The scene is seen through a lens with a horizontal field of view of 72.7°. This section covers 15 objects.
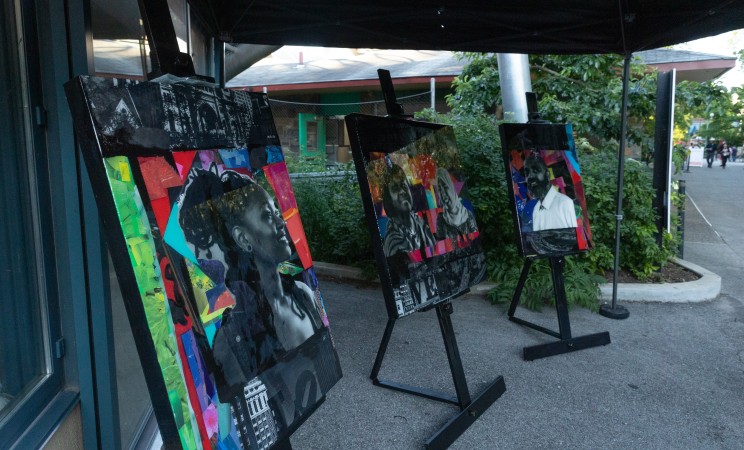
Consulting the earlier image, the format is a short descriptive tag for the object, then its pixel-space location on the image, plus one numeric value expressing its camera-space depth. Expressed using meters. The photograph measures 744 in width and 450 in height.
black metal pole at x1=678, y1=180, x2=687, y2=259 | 6.49
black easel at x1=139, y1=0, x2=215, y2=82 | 1.59
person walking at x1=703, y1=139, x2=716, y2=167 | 35.08
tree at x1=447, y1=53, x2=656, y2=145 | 6.95
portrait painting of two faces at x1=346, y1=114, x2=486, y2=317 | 2.72
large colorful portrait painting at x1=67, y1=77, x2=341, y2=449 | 1.25
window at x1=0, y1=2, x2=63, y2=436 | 1.63
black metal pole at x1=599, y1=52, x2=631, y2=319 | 4.50
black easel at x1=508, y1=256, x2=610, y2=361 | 3.87
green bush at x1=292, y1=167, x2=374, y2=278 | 6.05
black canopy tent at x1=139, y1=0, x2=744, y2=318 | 3.80
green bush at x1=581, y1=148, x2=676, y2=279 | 5.54
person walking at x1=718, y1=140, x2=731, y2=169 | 33.72
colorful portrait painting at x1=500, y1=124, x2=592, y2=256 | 3.90
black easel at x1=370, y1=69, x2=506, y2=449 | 2.80
